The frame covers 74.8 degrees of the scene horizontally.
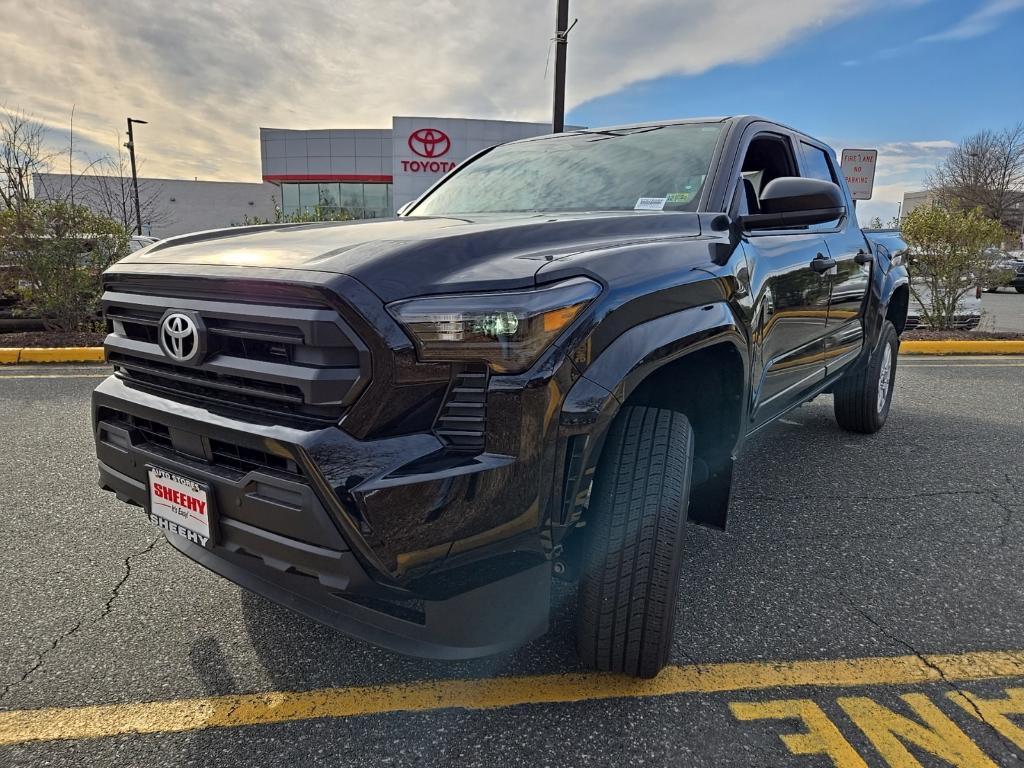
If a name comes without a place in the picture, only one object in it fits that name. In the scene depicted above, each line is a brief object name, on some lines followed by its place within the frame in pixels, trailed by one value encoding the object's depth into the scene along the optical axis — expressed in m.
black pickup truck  1.47
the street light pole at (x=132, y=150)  20.77
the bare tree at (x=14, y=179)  8.91
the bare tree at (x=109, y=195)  15.14
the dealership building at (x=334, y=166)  34.62
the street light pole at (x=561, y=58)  9.66
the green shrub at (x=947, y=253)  9.55
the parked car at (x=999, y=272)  9.88
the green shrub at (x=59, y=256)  8.33
